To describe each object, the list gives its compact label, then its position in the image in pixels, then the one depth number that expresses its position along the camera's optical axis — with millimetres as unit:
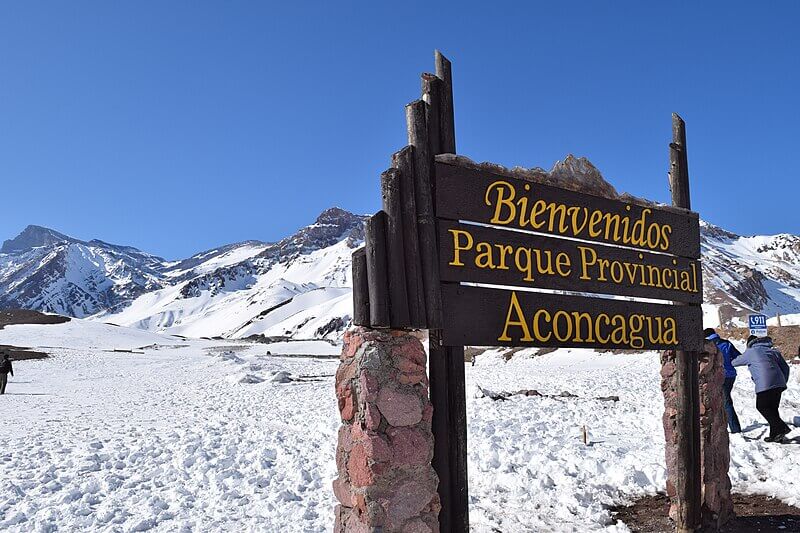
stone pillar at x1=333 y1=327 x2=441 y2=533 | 4488
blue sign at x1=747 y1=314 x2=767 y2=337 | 13875
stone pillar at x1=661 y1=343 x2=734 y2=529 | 7207
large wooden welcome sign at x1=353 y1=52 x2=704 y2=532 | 4840
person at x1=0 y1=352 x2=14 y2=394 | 23469
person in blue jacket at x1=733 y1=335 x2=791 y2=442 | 10000
